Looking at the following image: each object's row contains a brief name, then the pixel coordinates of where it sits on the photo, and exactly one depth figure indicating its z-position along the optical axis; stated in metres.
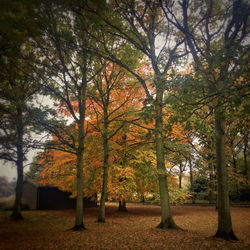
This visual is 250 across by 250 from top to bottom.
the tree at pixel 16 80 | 6.39
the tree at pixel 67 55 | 7.75
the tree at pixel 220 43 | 5.14
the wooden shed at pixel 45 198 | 22.05
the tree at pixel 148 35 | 8.33
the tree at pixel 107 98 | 11.88
